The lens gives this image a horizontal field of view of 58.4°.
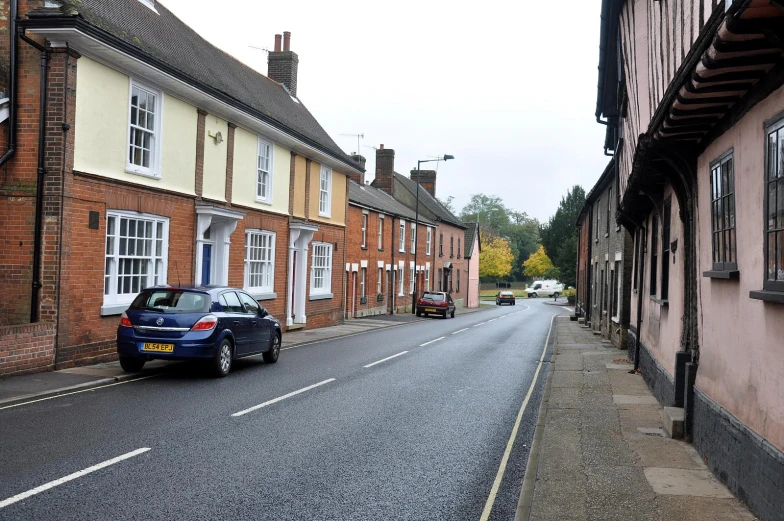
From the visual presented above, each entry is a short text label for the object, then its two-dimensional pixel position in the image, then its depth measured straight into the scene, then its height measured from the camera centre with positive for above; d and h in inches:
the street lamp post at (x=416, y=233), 1721.2 +115.3
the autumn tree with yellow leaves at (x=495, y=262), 3816.4 +99.3
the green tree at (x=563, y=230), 2743.6 +213.2
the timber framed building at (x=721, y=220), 195.8 +25.5
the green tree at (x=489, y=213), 5255.9 +514.2
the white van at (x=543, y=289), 3700.8 -40.3
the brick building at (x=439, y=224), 2033.7 +172.4
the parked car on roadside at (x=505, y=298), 2691.9 -67.7
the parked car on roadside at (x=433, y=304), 1526.8 -55.6
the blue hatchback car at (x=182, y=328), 464.1 -37.8
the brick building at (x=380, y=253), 1362.0 +53.8
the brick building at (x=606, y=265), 756.0 +23.9
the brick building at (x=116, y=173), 492.4 +83.8
